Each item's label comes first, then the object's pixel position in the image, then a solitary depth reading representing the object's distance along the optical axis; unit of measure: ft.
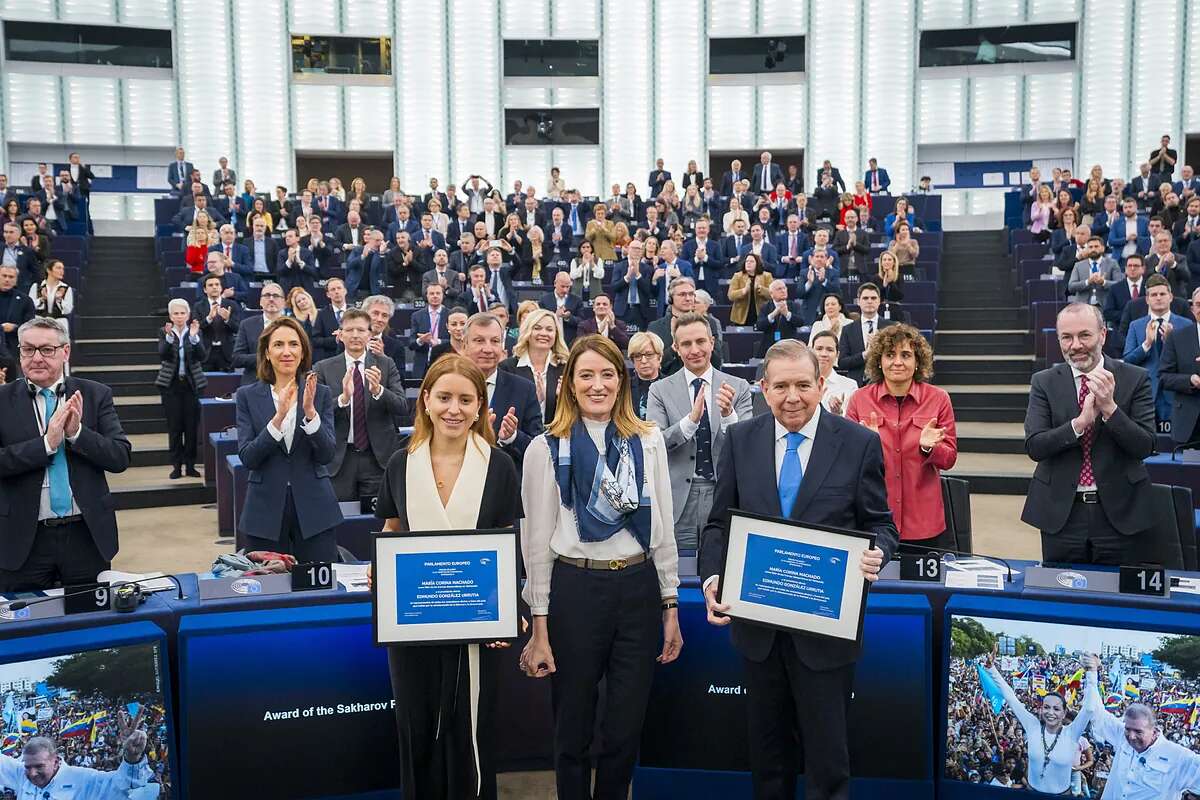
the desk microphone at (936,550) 10.88
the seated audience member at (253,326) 24.48
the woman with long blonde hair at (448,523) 9.04
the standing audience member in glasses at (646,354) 14.21
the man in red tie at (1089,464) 11.71
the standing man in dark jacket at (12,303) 29.30
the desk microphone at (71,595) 9.56
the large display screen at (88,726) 8.58
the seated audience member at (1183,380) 20.20
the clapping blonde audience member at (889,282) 33.30
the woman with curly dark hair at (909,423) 12.14
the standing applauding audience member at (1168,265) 31.42
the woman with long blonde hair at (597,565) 8.89
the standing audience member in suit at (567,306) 32.89
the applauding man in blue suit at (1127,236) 37.01
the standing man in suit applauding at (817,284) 34.83
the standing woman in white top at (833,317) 26.00
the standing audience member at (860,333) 24.32
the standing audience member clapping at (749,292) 35.12
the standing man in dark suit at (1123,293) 29.09
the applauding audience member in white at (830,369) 16.37
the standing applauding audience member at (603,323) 28.84
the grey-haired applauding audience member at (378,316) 20.37
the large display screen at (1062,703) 8.97
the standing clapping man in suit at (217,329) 29.22
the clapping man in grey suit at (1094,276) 32.78
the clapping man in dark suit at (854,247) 39.73
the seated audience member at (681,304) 21.38
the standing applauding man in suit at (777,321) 31.76
